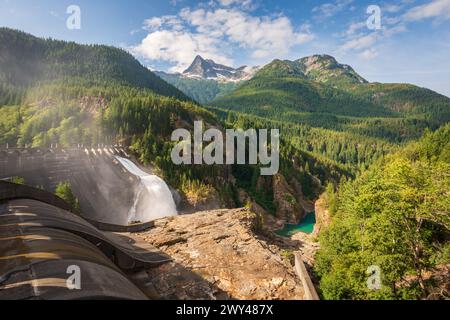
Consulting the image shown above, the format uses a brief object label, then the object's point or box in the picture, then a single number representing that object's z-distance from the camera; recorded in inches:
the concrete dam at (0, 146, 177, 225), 2677.2
